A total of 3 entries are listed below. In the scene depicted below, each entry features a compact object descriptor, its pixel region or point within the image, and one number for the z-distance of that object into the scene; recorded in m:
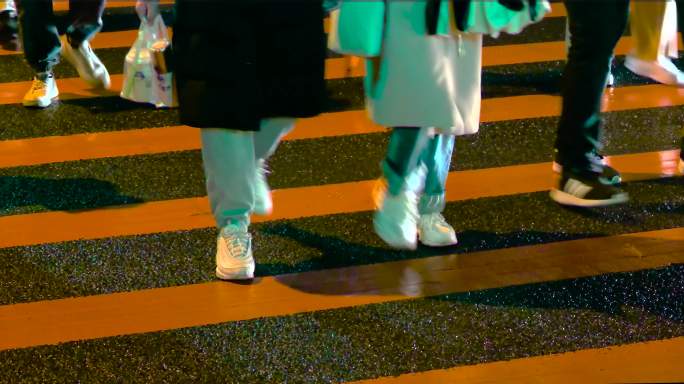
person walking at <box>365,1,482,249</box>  6.66
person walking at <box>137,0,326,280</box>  6.63
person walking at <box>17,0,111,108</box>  10.61
